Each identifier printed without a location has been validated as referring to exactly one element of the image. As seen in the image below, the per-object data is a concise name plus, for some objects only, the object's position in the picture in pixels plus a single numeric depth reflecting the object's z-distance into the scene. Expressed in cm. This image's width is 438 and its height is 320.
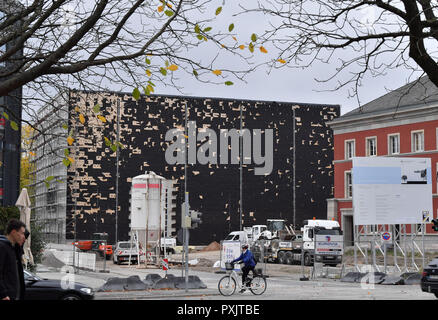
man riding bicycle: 2483
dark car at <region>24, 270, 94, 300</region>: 1639
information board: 3562
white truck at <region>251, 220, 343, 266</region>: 4759
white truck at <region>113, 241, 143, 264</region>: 5153
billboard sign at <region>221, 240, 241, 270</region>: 3969
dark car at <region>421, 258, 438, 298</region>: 2294
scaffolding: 7994
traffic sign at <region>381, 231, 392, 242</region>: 3409
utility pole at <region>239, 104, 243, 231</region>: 8131
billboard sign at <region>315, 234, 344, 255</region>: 3725
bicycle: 2475
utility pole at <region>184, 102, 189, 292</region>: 2652
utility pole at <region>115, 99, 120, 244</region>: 7629
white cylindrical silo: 4878
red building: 5969
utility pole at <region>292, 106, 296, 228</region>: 8391
